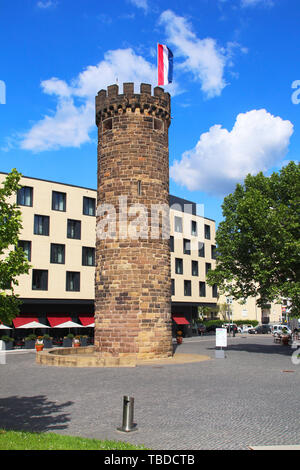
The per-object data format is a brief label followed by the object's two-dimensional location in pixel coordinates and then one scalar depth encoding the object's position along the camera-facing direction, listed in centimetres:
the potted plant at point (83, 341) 3997
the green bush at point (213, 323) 6812
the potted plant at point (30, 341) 3772
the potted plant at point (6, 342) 3556
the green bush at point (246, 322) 7719
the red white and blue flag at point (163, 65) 2652
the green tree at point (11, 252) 982
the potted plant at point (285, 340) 3783
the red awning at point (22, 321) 3884
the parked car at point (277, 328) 6288
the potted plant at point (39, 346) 3145
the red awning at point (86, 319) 4408
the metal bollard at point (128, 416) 936
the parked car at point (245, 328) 6756
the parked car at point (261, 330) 6600
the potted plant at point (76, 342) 3663
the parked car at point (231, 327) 6456
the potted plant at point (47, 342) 3857
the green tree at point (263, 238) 2805
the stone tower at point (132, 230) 2373
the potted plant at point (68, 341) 3934
